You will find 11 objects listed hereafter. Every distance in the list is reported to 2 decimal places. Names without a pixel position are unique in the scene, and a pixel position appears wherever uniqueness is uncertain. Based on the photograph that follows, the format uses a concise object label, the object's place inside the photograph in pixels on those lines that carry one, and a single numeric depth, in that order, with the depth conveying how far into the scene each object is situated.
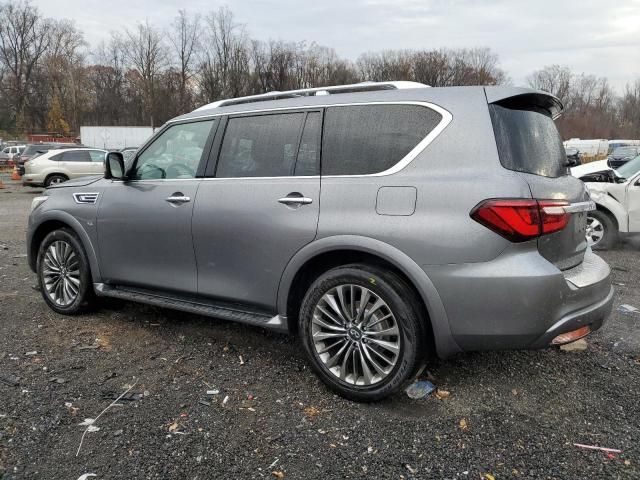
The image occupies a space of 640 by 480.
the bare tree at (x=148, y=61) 65.44
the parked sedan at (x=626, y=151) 29.27
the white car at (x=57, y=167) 18.25
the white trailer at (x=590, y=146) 50.69
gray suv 2.71
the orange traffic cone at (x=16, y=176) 24.86
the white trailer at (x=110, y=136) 42.88
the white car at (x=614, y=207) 7.62
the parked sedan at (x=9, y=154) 33.29
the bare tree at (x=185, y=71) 66.44
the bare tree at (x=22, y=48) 73.00
